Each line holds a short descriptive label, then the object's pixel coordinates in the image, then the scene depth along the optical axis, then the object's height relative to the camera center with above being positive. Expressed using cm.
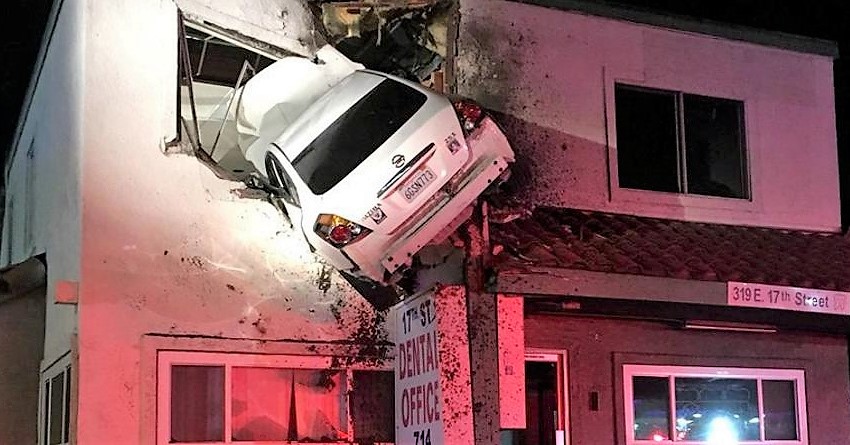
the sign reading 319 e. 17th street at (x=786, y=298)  908 +87
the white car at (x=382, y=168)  810 +178
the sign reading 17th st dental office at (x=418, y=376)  826 +24
